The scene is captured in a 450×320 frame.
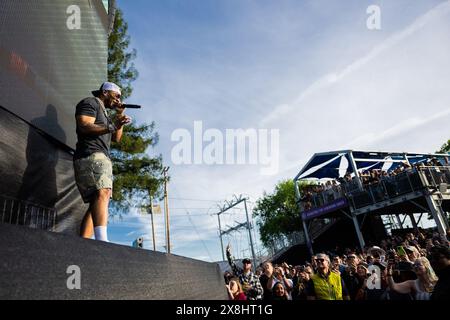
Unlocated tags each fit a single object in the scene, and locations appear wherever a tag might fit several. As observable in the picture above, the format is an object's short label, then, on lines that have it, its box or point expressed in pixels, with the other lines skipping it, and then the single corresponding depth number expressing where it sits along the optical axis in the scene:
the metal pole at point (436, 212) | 12.67
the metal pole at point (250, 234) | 29.87
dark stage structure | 0.75
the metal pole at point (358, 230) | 15.21
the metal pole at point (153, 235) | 24.35
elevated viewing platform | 13.23
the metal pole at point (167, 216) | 19.60
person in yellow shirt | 4.64
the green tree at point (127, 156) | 10.54
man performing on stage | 1.84
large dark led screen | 1.87
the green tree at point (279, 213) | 37.03
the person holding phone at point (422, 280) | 3.85
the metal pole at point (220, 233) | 38.40
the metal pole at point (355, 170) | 15.81
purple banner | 16.62
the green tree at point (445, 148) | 34.94
